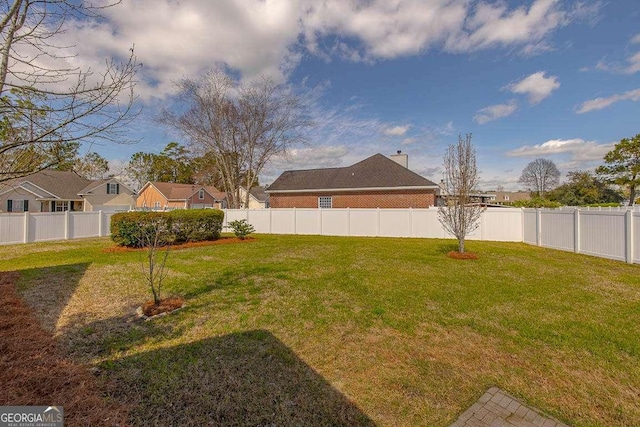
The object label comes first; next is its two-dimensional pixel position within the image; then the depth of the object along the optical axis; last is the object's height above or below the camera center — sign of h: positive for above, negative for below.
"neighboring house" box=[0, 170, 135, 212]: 23.92 +2.19
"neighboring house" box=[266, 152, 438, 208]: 18.88 +2.23
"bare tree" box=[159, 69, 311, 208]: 22.62 +7.53
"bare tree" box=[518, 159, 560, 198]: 51.06 +7.45
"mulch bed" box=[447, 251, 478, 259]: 9.16 -1.29
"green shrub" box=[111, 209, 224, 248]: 10.84 -0.24
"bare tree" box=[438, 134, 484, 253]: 9.73 +1.07
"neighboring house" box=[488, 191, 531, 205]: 70.62 +5.59
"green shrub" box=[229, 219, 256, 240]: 13.87 -0.55
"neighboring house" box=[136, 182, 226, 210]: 37.50 +3.21
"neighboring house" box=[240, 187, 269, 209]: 45.03 +3.12
